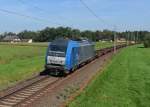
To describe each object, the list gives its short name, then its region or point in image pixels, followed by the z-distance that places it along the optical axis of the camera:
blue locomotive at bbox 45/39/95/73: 27.62
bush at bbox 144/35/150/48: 102.32
